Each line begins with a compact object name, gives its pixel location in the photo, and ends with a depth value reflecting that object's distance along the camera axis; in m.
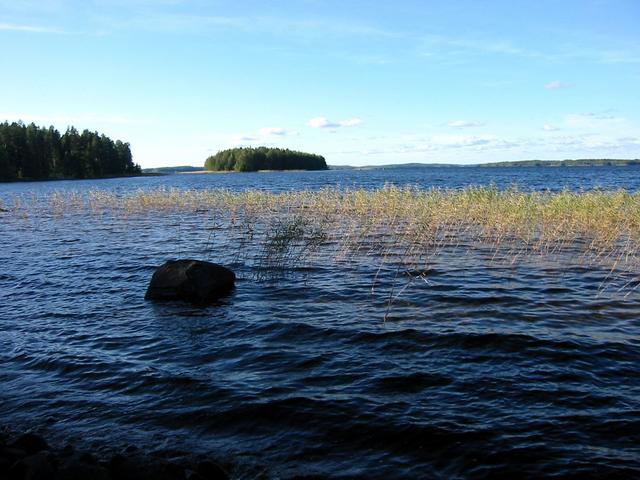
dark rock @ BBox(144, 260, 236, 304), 14.40
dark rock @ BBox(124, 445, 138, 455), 6.54
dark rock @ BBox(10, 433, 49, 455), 6.23
